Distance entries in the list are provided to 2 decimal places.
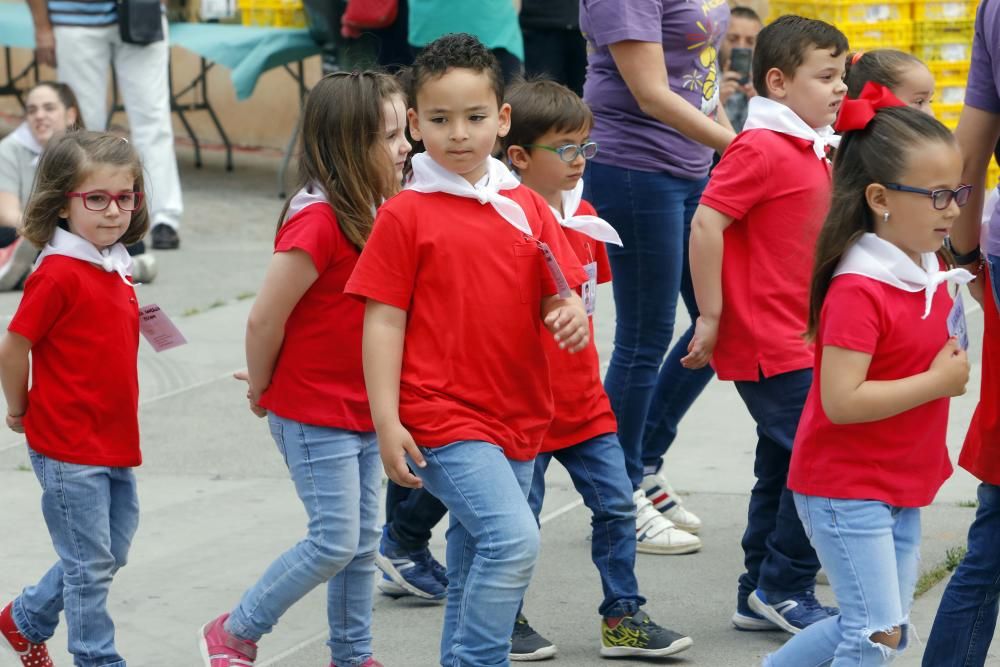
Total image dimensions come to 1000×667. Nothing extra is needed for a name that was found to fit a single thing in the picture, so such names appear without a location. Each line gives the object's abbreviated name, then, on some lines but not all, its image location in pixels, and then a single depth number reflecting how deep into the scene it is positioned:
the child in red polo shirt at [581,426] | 8.02
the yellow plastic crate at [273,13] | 23.58
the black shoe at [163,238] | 19.11
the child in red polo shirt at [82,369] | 7.41
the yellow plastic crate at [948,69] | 20.55
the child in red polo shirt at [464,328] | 6.72
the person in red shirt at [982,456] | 6.82
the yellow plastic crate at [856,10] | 20.31
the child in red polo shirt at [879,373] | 6.25
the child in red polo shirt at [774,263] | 8.25
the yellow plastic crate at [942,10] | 20.48
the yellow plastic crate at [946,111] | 20.48
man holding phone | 14.92
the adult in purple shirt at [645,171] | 9.40
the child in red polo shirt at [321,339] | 7.39
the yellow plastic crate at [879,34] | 20.45
